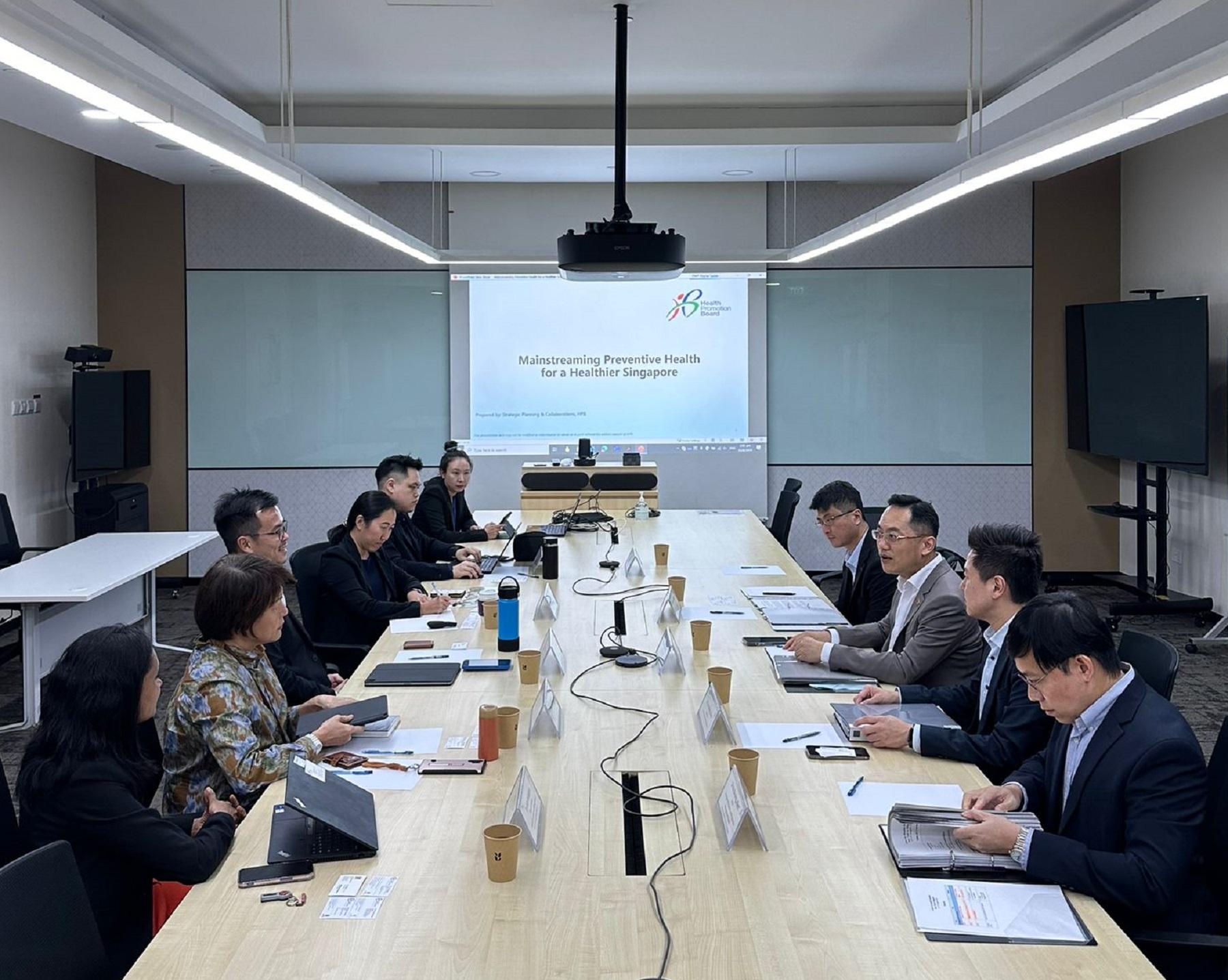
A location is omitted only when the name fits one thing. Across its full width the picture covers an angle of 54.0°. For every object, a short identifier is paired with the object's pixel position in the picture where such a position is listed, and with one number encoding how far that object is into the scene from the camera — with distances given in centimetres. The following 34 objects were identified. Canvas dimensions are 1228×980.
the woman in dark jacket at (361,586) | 512
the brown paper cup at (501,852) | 240
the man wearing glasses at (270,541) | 442
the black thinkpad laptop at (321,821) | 251
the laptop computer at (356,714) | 345
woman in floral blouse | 310
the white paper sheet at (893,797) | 284
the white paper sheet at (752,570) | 600
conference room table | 211
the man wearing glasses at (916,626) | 399
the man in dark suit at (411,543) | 611
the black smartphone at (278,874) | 246
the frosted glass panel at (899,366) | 1023
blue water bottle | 430
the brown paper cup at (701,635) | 429
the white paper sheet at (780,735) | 330
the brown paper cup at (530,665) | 388
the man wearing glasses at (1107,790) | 238
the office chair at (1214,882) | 242
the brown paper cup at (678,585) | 505
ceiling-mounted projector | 588
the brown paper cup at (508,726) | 321
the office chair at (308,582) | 518
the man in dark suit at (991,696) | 318
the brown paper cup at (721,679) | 359
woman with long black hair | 257
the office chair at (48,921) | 203
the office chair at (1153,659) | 340
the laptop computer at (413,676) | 394
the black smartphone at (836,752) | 320
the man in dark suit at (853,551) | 523
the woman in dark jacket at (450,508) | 731
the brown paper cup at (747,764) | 283
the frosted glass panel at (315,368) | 1016
